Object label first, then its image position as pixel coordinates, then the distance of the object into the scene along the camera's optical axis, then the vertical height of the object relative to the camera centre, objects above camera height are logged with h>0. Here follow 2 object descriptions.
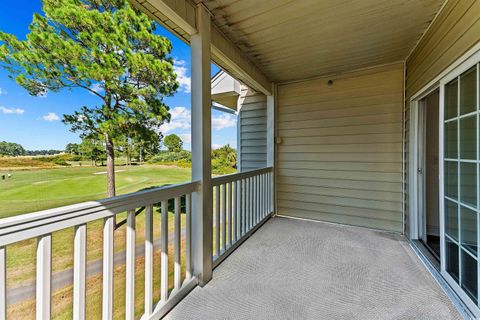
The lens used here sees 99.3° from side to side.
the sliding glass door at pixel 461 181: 1.48 -0.18
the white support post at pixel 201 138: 1.82 +0.20
